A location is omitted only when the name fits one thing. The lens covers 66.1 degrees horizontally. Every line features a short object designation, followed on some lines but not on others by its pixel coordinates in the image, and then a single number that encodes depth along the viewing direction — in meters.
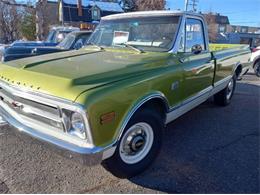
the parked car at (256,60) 8.35
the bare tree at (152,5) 24.94
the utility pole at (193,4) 22.20
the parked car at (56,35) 8.07
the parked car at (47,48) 5.44
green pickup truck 1.86
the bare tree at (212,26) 27.68
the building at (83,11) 19.78
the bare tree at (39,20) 14.63
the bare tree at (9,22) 19.40
